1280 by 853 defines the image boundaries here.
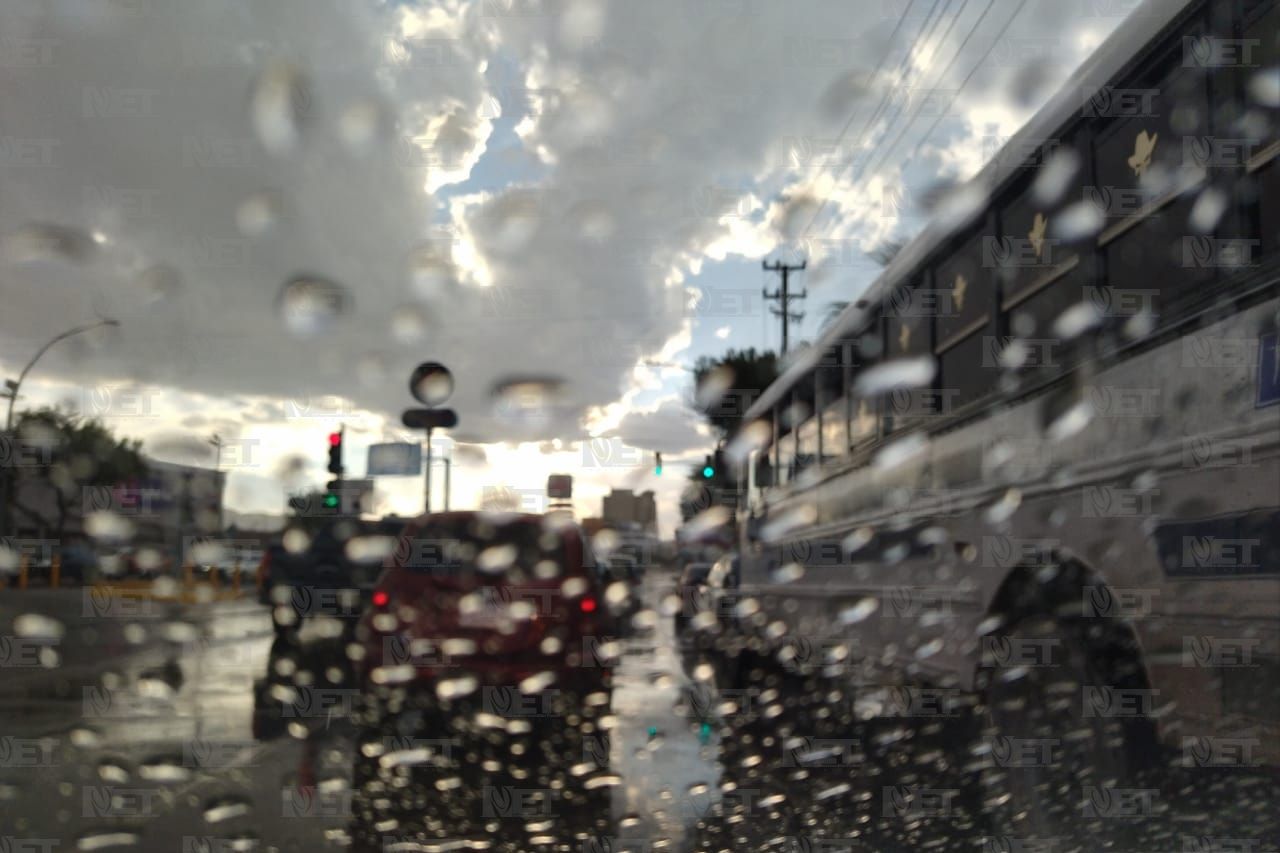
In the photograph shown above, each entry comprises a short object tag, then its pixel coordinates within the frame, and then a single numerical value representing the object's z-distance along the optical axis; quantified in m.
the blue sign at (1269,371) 3.08
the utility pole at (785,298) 42.73
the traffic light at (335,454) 9.21
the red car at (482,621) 6.97
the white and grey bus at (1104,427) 3.33
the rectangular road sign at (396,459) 7.51
